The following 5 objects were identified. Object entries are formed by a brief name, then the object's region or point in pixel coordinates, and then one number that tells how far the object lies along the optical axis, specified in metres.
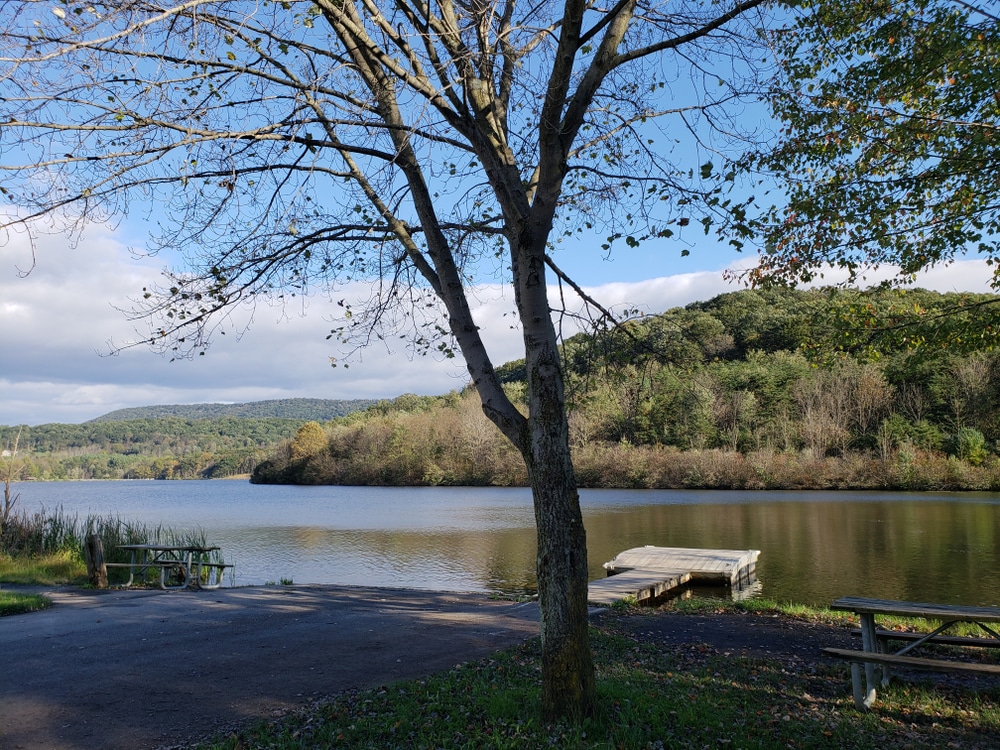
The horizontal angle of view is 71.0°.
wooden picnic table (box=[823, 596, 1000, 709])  5.07
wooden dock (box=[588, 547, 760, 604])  12.09
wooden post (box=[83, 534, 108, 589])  11.98
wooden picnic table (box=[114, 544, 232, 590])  12.05
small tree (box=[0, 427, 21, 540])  14.35
